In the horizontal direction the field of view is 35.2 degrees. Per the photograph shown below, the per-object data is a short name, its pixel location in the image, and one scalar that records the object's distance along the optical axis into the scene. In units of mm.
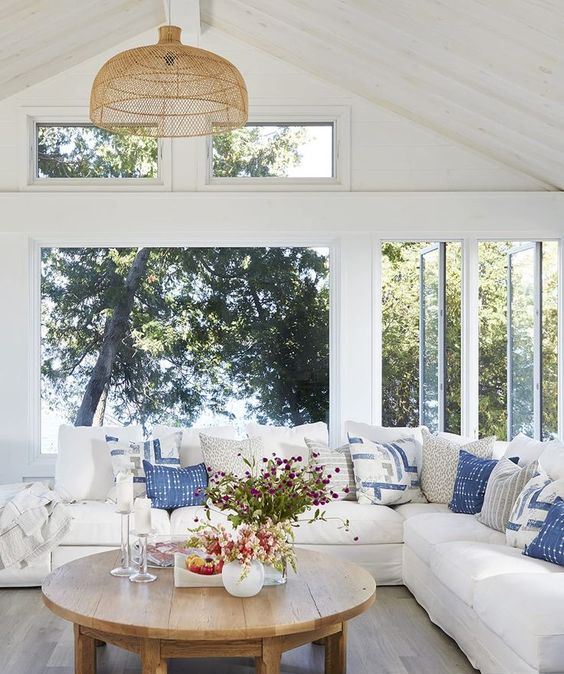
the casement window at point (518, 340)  6566
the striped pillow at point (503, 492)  4660
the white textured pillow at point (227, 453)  5590
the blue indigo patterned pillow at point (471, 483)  5082
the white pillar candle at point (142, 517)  3709
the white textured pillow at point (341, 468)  5616
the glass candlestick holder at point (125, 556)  3848
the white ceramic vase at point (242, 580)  3479
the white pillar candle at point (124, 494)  3766
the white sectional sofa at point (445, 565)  3270
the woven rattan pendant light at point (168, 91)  3775
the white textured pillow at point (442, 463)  5496
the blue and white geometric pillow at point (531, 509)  4195
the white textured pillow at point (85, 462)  5625
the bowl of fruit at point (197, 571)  3668
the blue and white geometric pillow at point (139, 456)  5532
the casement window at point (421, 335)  6586
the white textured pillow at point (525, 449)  5051
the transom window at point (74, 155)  6500
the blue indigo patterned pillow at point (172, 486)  5406
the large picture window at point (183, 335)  6562
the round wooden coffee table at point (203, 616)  3182
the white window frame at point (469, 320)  6539
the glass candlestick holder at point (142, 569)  3762
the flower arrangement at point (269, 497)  3508
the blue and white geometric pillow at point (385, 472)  5543
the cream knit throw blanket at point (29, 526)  4992
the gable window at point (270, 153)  6543
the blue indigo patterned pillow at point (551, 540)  3920
